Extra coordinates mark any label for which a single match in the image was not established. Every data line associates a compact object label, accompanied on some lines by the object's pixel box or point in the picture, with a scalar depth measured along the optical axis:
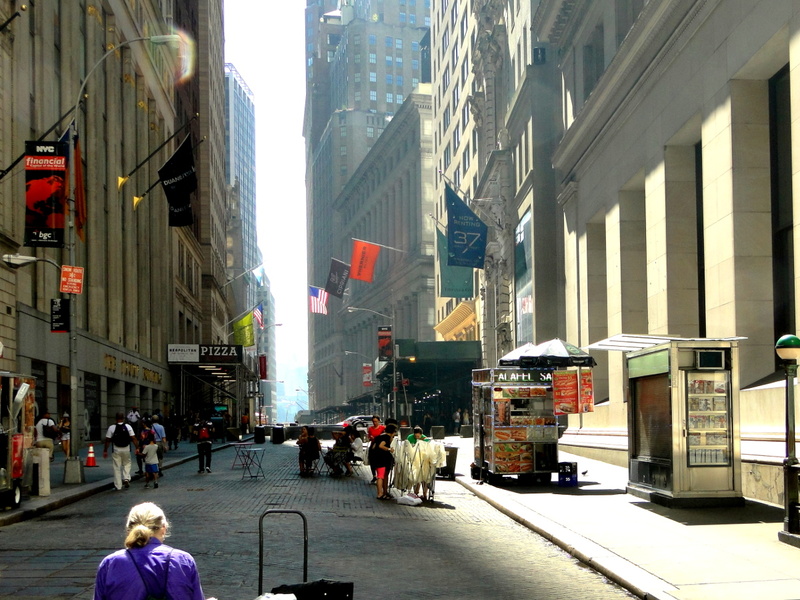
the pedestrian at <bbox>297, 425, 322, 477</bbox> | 29.66
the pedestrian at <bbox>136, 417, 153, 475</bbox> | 26.39
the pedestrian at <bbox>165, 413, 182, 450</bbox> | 48.47
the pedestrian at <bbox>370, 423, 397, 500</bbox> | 21.91
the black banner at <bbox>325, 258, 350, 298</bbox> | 91.25
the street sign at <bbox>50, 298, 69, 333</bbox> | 29.42
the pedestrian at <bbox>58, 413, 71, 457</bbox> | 33.03
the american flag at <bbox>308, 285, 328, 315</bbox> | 89.50
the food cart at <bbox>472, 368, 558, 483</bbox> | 24.12
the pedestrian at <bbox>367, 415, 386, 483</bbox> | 27.28
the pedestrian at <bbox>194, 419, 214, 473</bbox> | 30.56
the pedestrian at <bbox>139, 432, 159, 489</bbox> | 25.06
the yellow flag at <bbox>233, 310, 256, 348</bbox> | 88.00
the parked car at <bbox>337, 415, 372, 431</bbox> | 56.15
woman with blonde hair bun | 5.61
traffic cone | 31.56
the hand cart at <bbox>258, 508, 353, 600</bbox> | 6.80
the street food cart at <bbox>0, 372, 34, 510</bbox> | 18.67
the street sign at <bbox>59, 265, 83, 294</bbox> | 25.47
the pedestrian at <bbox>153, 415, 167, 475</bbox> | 30.39
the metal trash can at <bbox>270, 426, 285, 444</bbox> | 61.41
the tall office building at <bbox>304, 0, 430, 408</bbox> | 191.68
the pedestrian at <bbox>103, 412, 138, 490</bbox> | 24.41
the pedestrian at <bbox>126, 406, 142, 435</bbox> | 35.94
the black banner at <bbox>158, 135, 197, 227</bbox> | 44.38
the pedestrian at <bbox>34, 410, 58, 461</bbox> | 30.03
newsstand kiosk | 17.52
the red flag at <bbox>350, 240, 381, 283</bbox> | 78.62
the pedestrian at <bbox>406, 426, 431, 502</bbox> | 21.56
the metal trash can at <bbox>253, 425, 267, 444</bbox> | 59.97
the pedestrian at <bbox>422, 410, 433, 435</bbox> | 63.14
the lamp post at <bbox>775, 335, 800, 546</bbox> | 13.45
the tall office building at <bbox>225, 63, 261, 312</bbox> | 160.12
